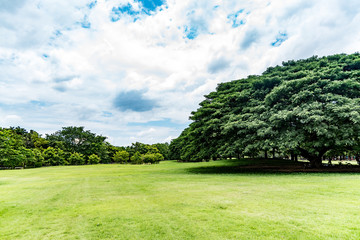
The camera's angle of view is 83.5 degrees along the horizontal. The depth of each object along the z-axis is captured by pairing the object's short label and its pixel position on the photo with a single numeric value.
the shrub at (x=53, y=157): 56.00
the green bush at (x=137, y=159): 60.75
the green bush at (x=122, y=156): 68.12
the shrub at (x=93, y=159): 64.81
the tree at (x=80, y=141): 73.56
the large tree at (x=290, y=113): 15.91
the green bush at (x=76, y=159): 61.31
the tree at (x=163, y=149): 84.90
